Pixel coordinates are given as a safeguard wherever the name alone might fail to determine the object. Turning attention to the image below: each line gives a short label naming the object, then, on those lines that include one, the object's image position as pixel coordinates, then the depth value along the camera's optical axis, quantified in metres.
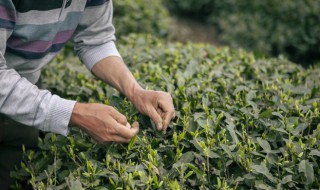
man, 1.83
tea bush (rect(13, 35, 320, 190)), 1.88
